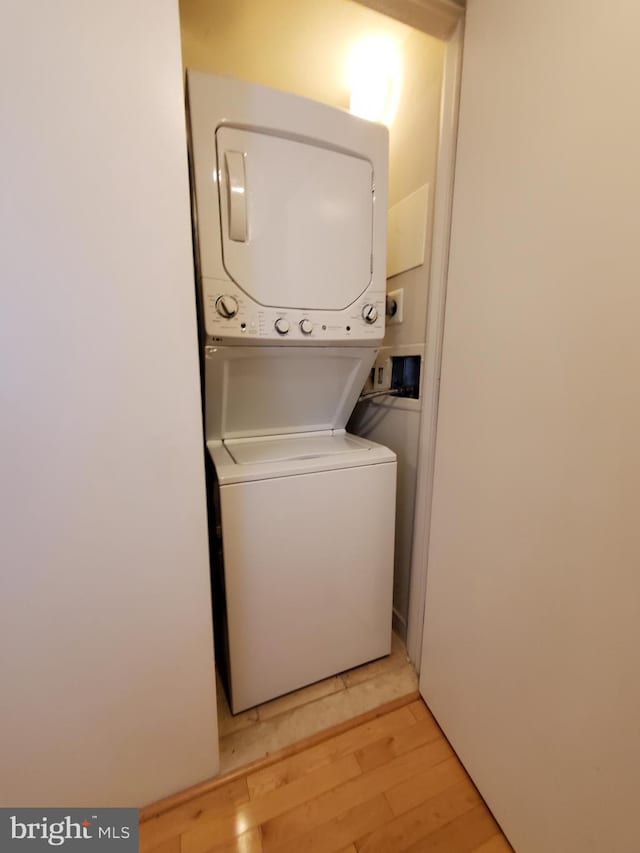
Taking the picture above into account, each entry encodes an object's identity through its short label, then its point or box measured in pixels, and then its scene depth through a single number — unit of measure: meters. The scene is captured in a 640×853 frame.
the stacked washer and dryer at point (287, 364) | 0.98
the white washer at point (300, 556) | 1.07
